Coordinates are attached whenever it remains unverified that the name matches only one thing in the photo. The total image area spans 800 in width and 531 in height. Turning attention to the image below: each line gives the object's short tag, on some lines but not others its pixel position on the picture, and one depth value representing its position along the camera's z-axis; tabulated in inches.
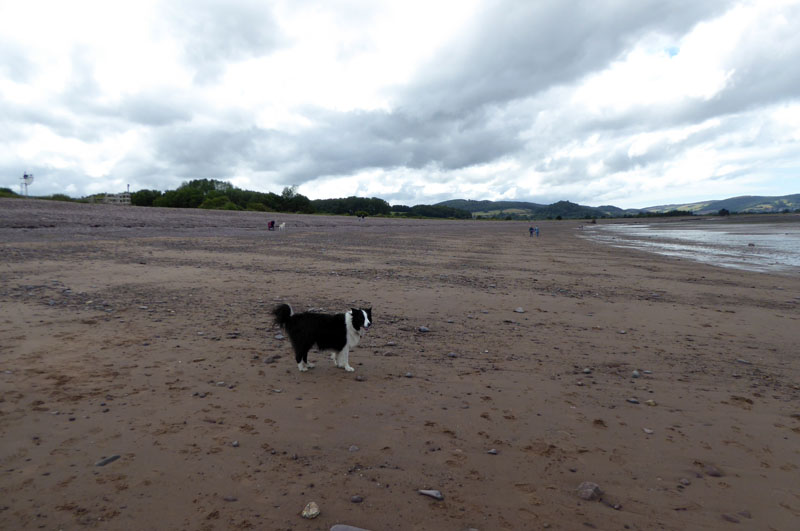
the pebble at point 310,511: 122.0
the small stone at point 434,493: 131.3
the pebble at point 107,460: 142.3
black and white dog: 234.4
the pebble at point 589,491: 133.4
